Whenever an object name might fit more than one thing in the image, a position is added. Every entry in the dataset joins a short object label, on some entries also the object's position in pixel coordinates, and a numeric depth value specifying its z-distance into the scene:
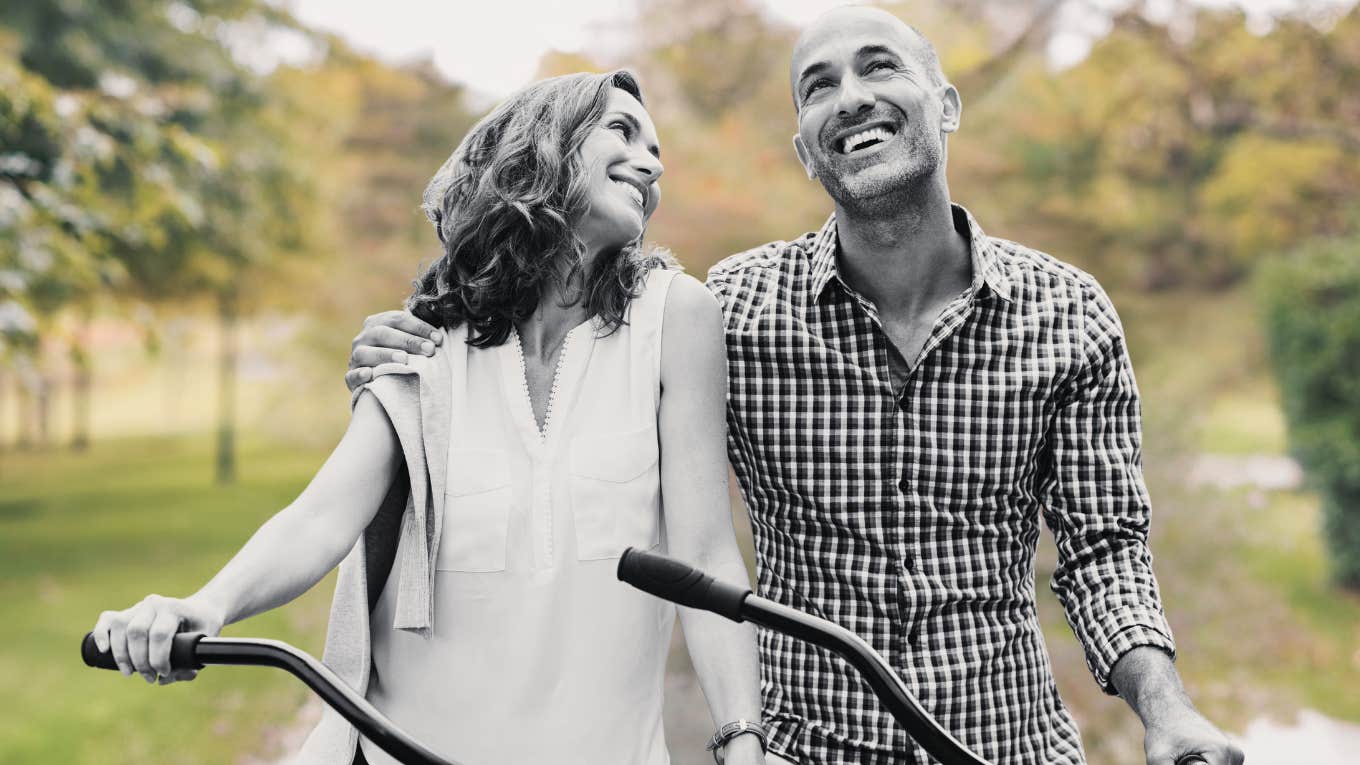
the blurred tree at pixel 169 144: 6.61
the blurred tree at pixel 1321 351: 6.94
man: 1.97
